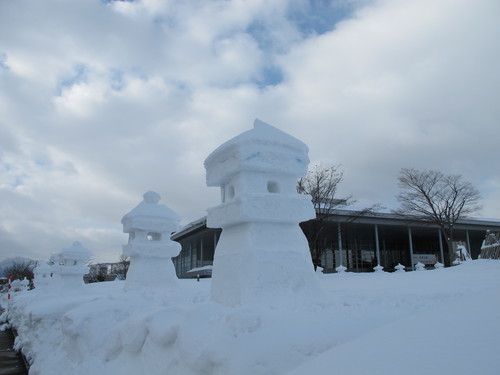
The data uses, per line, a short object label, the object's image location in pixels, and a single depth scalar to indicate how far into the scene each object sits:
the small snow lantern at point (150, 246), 7.40
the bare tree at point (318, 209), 18.19
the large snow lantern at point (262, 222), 3.91
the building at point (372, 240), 28.70
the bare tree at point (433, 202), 23.97
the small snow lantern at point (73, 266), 10.16
